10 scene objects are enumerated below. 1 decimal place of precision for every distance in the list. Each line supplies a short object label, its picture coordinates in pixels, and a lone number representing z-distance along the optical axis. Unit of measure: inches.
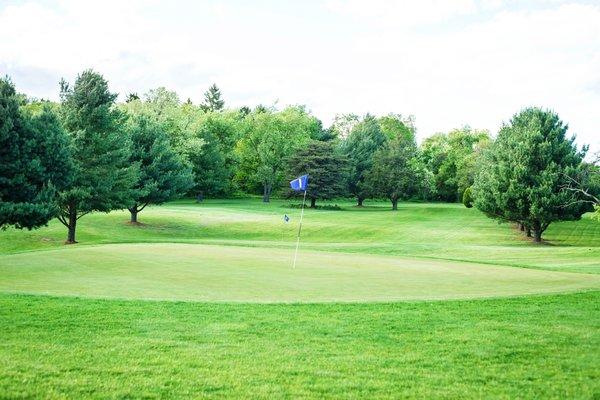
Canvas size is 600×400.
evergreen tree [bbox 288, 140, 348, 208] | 2881.4
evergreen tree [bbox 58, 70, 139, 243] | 1520.7
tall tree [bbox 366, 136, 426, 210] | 2827.3
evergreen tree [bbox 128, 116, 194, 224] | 1903.3
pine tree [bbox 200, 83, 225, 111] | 5935.0
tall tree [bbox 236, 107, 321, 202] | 3277.6
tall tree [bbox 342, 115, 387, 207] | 3319.6
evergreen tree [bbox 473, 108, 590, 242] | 1694.1
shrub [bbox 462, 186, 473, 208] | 2795.3
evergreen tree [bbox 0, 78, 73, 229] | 1193.4
